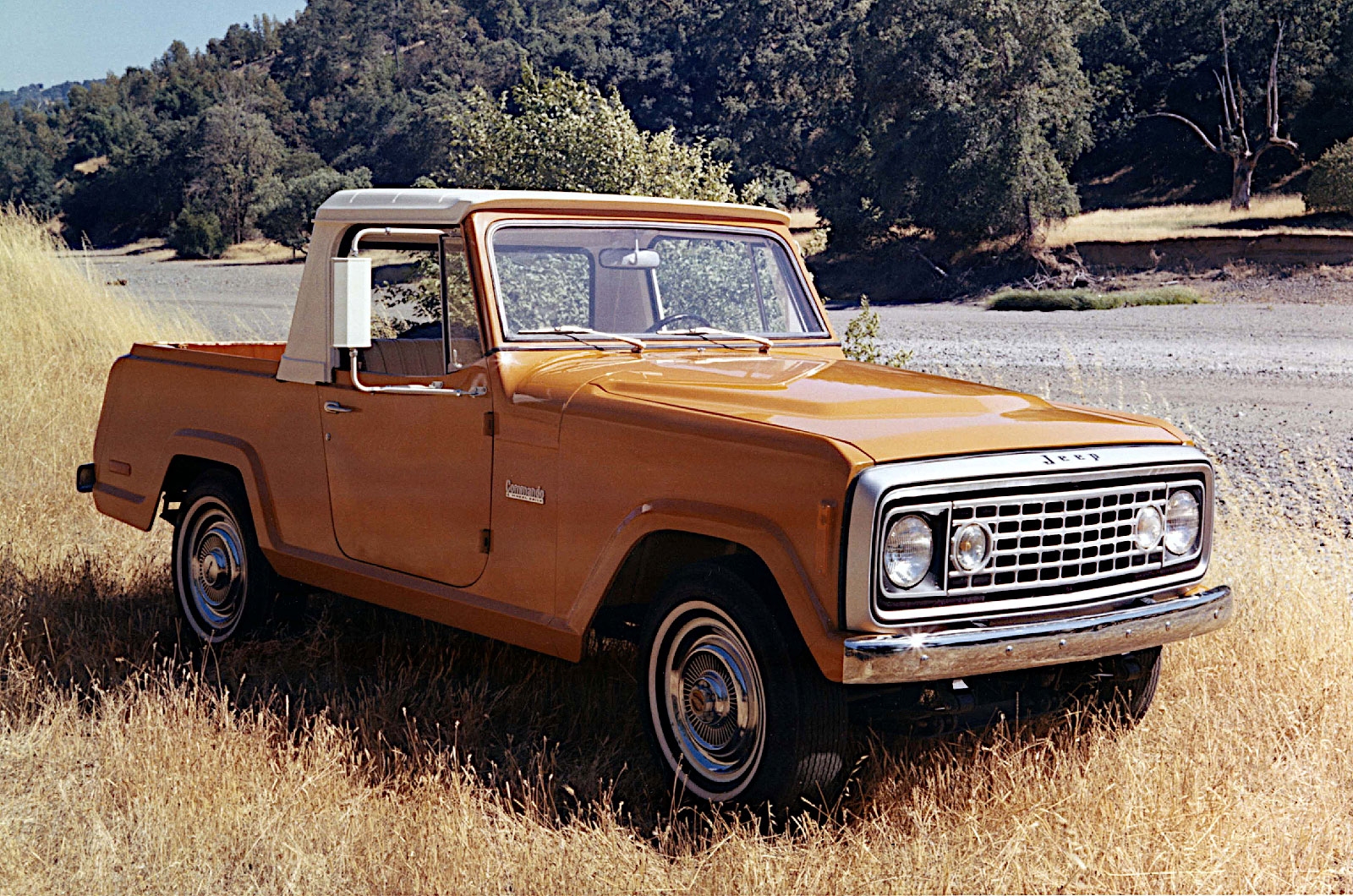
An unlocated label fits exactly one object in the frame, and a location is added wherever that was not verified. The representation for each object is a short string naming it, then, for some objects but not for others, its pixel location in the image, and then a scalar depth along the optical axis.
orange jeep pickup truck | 3.64
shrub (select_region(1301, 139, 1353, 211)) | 42.62
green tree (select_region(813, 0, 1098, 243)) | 42.19
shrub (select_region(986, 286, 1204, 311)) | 34.69
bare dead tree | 51.19
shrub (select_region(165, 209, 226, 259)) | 61.88
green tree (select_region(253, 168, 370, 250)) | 59.06
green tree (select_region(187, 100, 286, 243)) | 68.81
